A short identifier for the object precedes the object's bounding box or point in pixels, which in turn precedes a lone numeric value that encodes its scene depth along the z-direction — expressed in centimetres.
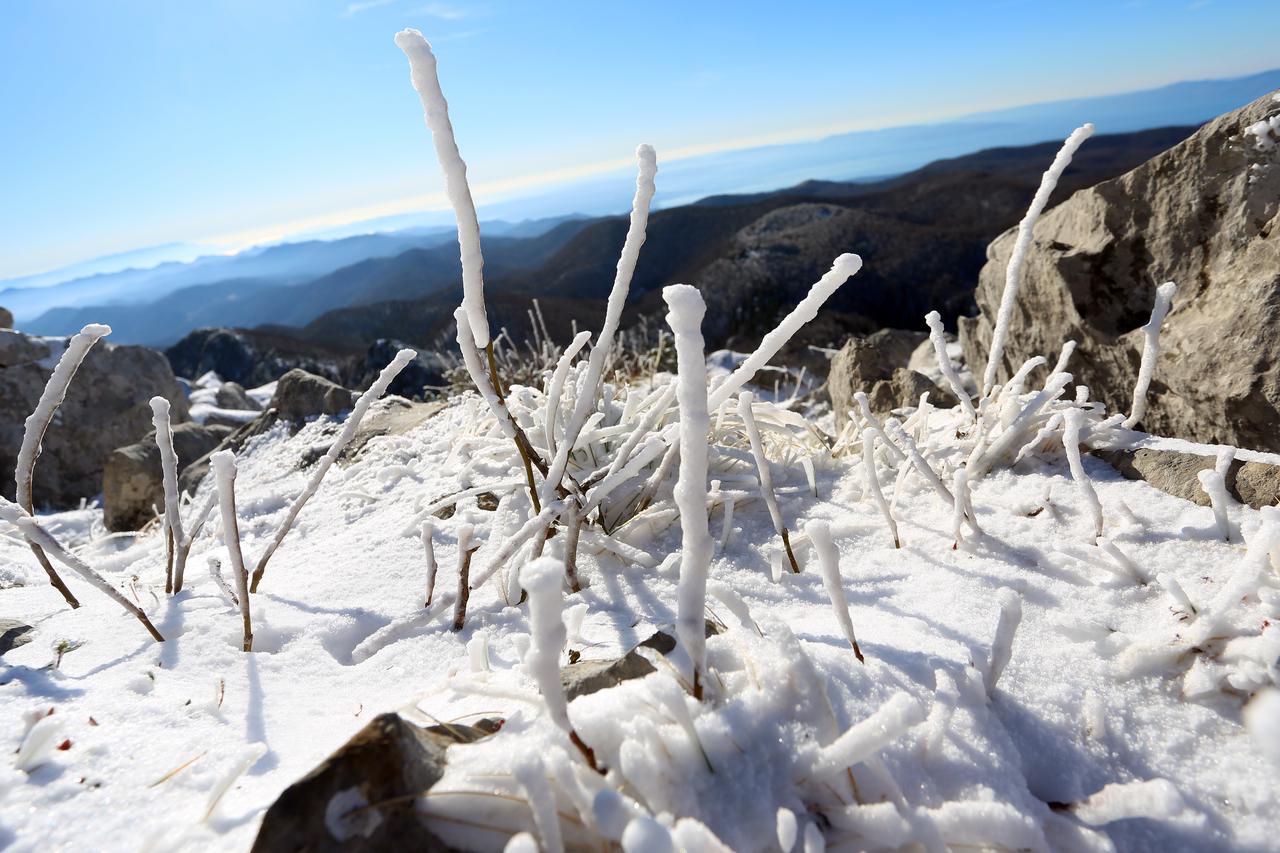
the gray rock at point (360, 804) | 55
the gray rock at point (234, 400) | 782
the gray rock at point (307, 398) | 303
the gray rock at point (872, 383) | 203
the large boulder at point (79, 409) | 530
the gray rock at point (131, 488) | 332
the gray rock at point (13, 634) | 106
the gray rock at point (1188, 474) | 108
